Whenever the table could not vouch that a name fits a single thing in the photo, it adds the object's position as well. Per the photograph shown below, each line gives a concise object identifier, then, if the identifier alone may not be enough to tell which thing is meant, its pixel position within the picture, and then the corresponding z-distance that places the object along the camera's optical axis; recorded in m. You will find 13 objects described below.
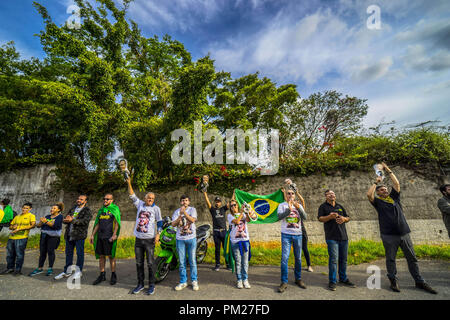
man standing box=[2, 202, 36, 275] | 5.60
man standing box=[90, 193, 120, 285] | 4.90
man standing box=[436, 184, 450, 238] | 4.46
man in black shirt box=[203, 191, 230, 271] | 6.09
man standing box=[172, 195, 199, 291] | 4.40
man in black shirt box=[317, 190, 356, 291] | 4.35
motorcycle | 4.86
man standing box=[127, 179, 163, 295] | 4.33
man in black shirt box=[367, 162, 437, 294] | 4.16
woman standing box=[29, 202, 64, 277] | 5.72
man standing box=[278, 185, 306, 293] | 4.36
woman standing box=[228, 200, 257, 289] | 4.51
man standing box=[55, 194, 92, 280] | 5.26
